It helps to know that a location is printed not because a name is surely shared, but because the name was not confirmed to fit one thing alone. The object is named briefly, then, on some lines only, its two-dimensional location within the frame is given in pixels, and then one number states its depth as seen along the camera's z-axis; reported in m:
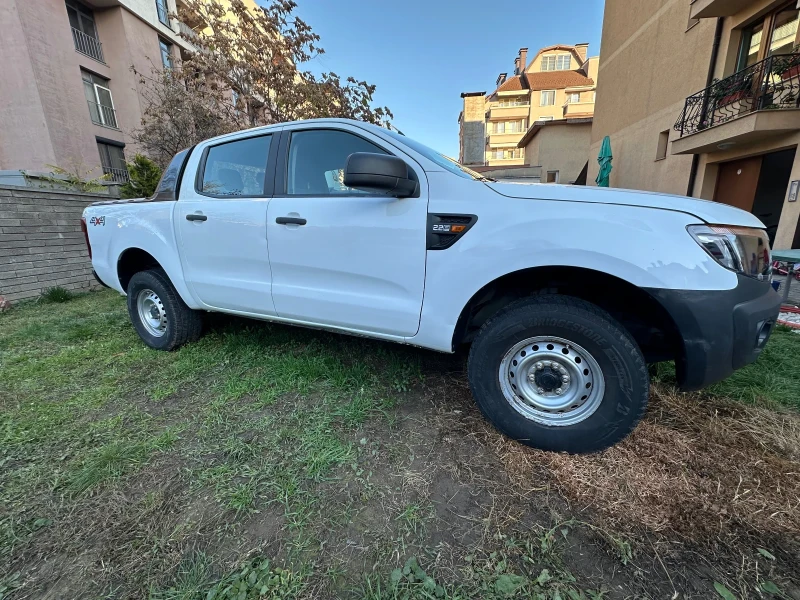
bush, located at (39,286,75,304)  5.34
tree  8.90
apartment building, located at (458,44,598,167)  33.41
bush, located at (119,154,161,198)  8.44
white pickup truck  1.53
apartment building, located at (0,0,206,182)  11.44
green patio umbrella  11.05
